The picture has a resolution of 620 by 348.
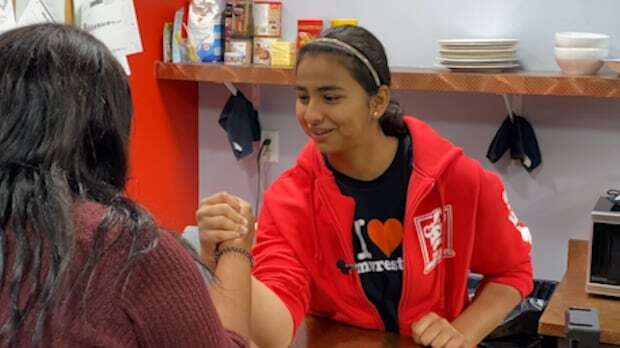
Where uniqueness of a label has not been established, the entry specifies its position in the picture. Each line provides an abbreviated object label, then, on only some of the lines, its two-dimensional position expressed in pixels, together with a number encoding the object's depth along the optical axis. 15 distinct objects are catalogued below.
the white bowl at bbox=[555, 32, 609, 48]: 2.41
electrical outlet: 3.09
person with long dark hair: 0.83
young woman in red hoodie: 1.61
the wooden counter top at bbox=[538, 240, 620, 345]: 1.96
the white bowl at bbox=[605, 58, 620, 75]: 2.36
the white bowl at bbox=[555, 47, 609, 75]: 2.42
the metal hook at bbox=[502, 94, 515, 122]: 2.68
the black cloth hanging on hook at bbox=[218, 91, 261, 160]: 3.02
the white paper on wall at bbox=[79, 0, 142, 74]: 2.48
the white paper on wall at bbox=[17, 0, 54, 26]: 2.23
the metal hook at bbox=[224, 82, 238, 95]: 3.02
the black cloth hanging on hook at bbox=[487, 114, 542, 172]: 2.68
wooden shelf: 2.38
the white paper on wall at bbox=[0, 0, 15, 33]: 2.18
